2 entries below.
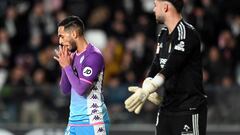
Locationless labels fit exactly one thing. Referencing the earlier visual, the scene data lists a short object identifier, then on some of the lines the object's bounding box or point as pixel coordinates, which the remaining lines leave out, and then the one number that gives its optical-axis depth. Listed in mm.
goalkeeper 14164
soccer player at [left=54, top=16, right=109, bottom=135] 14578
